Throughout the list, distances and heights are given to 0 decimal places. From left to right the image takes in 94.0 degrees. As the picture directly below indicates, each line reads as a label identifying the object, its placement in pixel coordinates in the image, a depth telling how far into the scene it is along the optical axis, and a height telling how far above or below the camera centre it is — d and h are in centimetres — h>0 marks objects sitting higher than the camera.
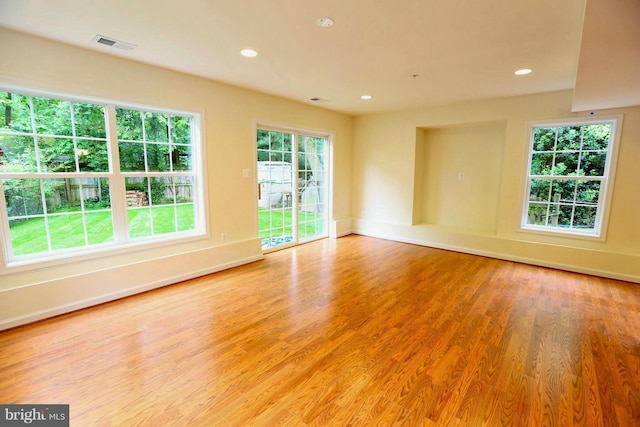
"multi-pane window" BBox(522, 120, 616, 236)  403 +3
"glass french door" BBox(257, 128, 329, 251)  489 -20
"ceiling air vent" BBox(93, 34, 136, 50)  261 +119
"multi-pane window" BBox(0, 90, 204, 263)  269 +0
